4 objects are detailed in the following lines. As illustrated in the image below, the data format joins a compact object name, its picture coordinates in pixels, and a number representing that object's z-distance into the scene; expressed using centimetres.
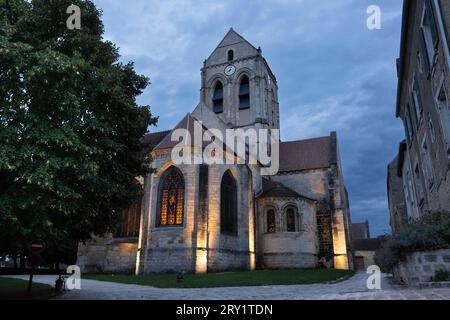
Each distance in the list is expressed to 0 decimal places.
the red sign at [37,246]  801
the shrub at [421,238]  856
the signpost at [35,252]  803
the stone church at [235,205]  2125
